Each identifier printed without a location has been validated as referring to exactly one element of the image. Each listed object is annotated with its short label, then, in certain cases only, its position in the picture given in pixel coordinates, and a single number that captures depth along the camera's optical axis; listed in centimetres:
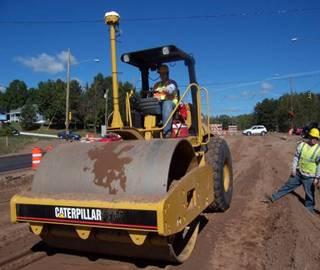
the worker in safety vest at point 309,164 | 581
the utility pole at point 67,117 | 2746
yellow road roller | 301
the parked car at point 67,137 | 2663
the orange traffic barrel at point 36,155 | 1117
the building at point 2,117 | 6983
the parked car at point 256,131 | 4683
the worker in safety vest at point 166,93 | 455
